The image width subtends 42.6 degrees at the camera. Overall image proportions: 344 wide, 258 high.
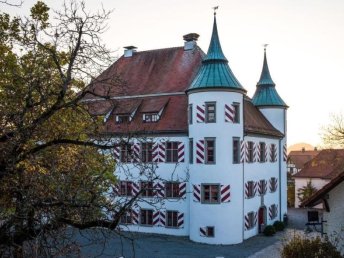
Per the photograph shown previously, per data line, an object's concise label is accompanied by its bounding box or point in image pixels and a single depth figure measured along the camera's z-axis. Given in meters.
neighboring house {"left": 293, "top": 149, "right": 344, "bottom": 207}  44.62
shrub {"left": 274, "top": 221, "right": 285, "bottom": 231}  31.28
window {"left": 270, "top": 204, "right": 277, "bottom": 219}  32.59
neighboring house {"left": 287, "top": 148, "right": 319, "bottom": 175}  68.25
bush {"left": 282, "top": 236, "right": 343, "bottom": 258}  13.48
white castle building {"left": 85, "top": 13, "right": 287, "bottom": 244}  25.91
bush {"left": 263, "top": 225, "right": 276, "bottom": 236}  28.95
